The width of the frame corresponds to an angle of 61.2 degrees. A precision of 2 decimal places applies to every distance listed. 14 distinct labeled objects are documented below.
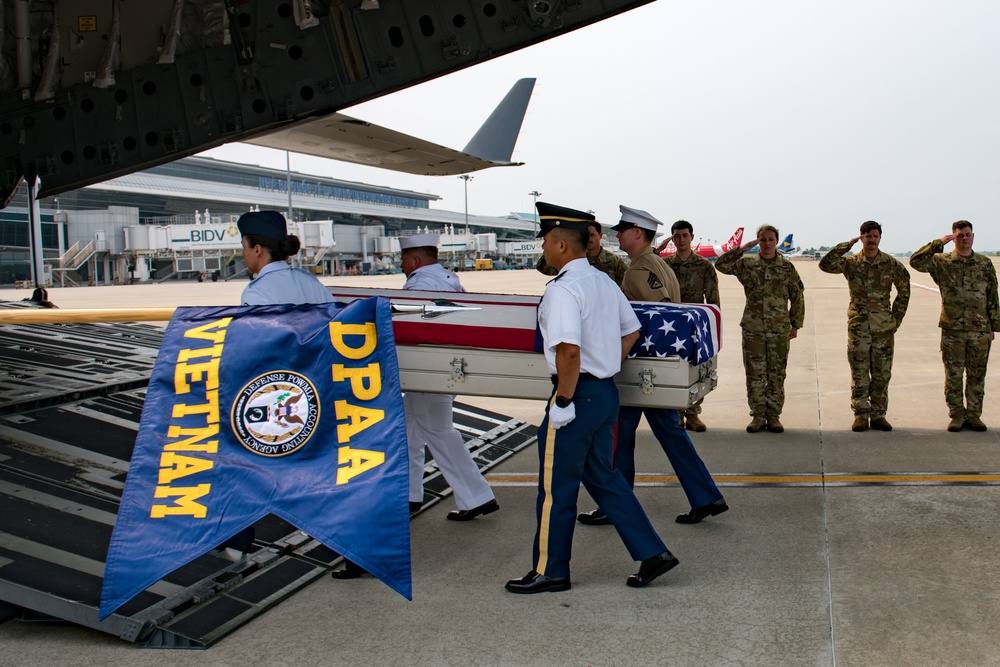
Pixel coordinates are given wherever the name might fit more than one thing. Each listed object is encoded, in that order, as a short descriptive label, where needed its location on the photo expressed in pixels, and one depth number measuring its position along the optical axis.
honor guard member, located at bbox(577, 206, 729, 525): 4.84
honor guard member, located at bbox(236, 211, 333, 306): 4.13
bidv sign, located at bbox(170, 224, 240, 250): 56.00
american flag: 4.42
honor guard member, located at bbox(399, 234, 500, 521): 5.07
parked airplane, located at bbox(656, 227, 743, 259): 57.12
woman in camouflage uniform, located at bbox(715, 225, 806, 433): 7.41
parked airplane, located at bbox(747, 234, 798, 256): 86.99
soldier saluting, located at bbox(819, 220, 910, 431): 7.28
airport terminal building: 55.34
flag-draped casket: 4.43
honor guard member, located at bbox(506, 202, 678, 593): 3.82
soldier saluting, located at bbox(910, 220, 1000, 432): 7.15
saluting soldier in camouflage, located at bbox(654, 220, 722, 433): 7.50
